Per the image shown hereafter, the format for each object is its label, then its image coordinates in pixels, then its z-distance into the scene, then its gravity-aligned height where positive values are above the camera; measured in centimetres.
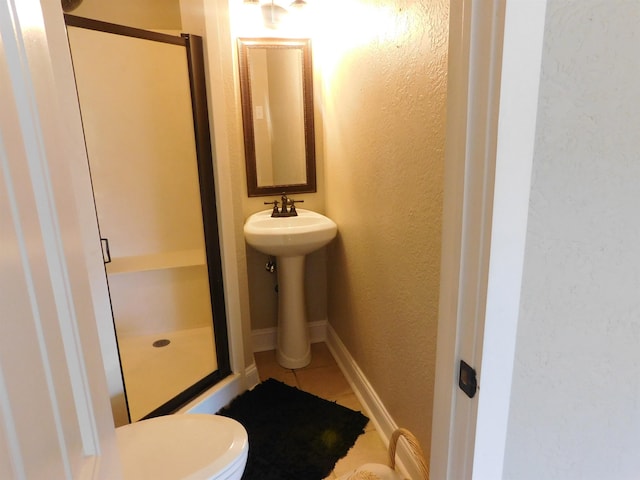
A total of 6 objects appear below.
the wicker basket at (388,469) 133 -105
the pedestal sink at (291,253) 212 -55
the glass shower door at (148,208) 228 -35
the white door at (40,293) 42 -17
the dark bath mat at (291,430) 174 -128
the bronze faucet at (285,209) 236 -35
